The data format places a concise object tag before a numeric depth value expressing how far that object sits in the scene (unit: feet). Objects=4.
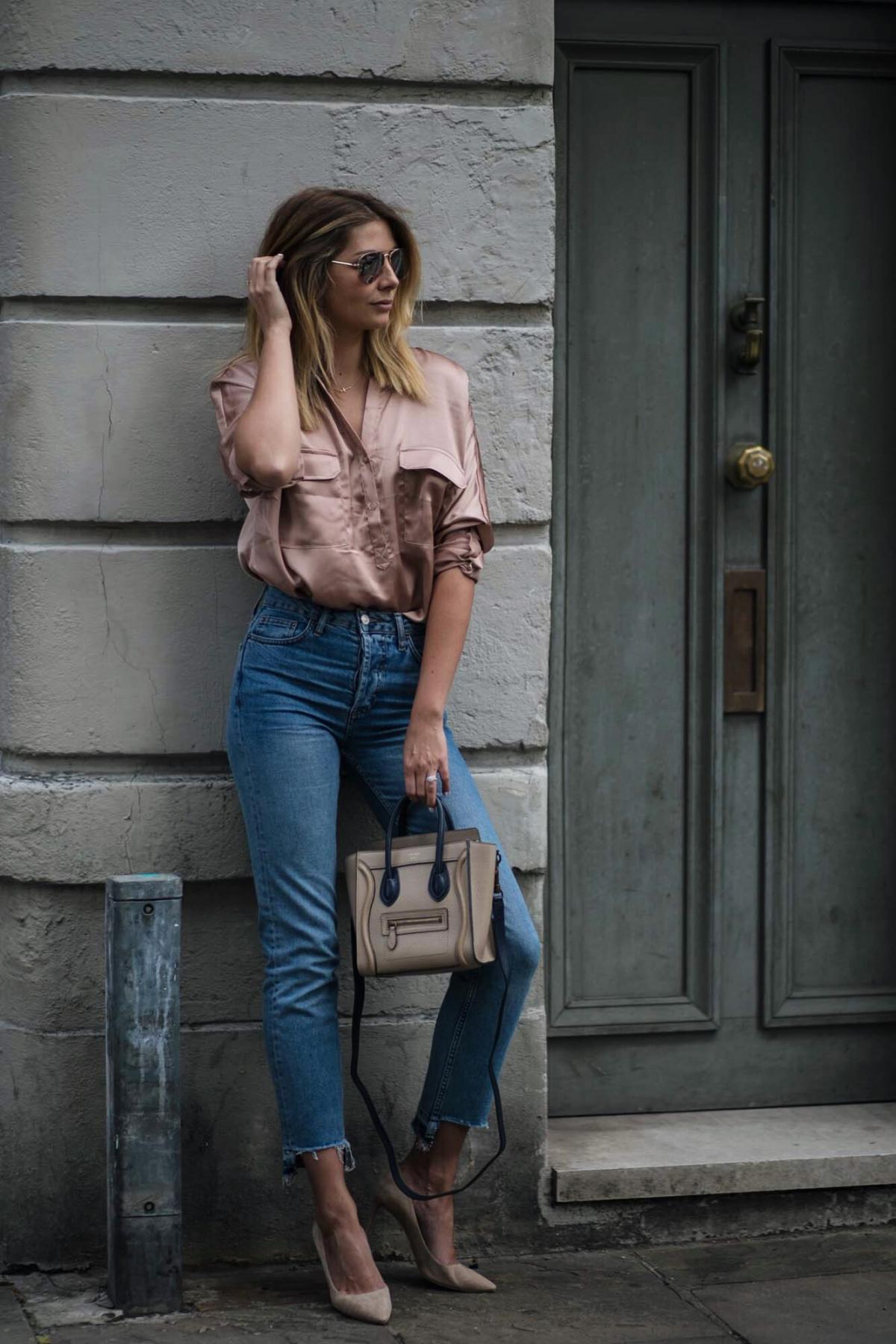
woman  22.84
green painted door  27.78
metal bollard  22.70
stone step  25.91
